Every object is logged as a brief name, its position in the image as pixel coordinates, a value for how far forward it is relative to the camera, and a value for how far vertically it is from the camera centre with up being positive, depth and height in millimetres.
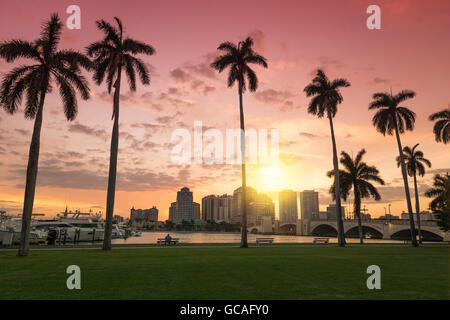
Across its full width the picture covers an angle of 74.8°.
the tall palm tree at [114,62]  28406 +15487
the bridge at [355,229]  85013 -4642
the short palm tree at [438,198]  42069 +2728
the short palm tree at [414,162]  52750 +9640
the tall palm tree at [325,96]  40469 +16327
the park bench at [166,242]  36344 -3217
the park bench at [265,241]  41125 -3462
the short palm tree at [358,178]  48906 +6248
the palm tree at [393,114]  42500 +14638
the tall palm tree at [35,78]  21750 +10613
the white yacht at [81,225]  60638 -2501
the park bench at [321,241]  42300 -3686
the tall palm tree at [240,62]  35750 +18450
